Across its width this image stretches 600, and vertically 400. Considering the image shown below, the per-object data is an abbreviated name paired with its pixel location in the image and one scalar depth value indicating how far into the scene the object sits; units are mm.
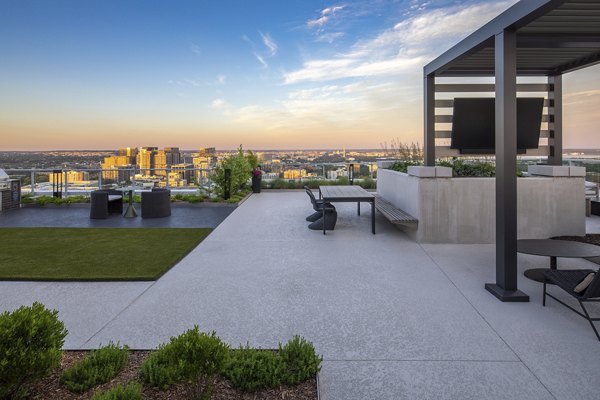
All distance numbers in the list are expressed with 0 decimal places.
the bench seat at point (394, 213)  5918
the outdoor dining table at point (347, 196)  6664
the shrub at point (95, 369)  2074
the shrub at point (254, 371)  2086
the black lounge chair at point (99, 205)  8633
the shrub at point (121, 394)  1784
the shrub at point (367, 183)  14062
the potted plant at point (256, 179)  13477
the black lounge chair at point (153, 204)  8742
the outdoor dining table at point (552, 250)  3711
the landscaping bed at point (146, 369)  1810
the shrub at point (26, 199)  10984
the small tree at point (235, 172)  11500
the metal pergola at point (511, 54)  3545
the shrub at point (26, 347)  1749
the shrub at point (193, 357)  1833
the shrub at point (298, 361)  2135
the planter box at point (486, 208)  5879
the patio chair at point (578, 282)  2787
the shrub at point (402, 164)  8339
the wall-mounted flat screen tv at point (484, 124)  6922
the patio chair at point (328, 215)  7023
